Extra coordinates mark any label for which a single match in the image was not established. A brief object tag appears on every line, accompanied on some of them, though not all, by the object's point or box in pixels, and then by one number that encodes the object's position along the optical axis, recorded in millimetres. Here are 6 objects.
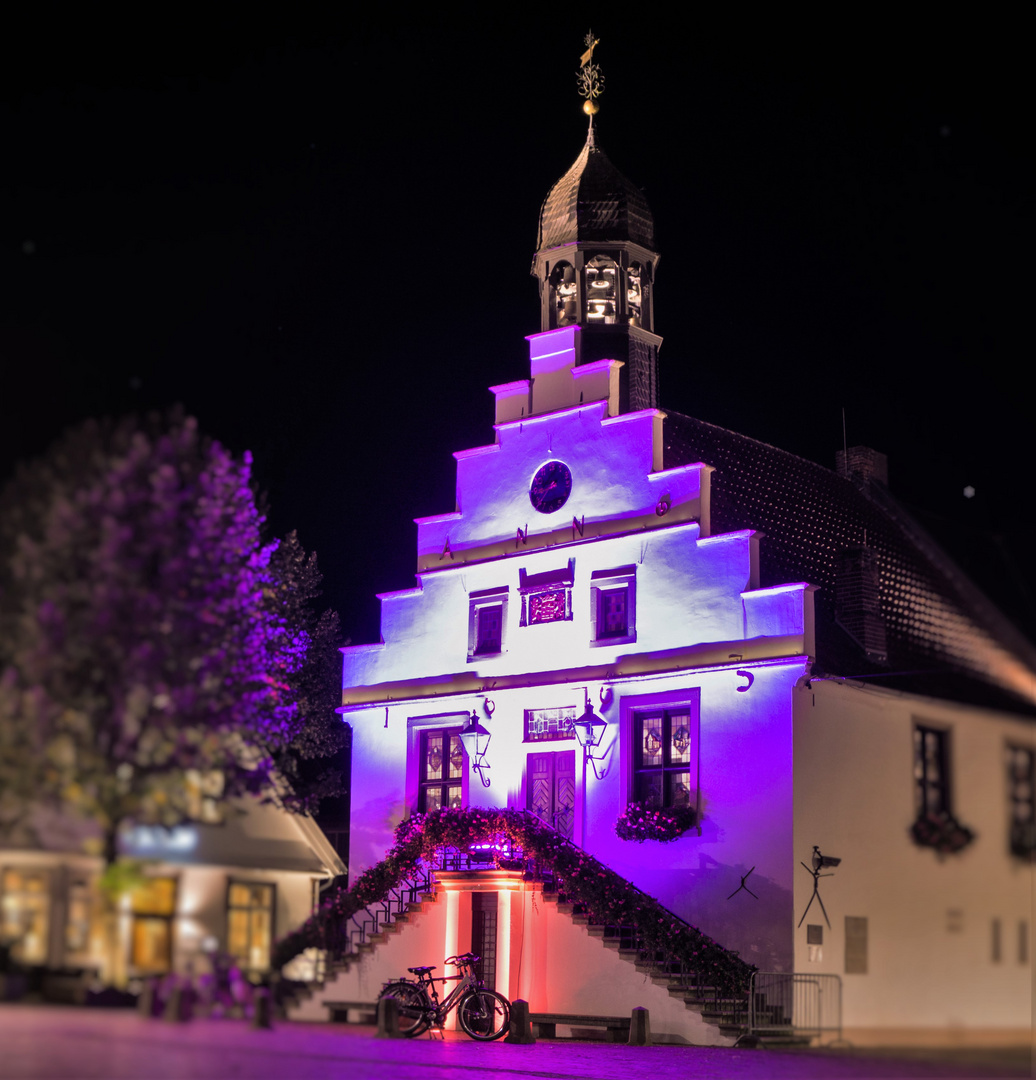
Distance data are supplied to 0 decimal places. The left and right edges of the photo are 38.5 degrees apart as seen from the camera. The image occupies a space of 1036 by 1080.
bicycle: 19812
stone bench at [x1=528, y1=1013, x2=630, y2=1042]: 20328
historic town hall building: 20641
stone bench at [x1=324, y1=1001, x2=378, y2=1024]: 15609
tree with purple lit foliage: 11055
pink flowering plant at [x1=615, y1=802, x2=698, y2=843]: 21938
